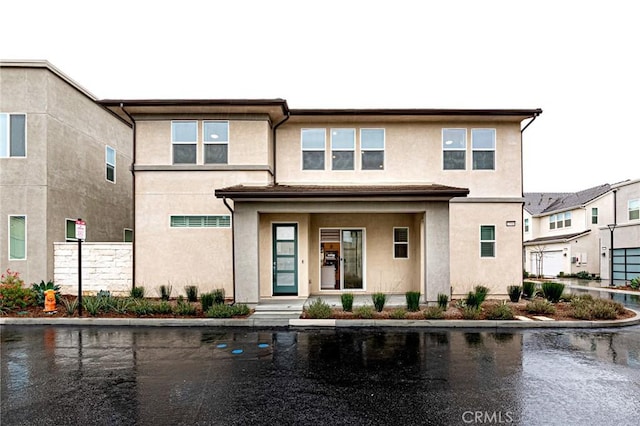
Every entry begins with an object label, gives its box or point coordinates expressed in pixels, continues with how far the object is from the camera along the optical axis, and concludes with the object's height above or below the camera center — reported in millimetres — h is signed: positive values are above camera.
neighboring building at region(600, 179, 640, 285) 21469 -599
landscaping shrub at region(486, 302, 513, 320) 9367 -2421
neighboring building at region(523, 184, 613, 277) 26281 -564
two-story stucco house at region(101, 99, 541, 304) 11125 +971
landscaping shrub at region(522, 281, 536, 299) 12586 -2369
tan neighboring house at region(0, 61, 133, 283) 12289 +2323
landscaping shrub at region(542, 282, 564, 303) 11528 -2234
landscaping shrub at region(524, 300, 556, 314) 10031 -2429
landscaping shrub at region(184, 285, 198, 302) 11500 -2260
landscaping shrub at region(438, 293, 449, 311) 10305 -2265
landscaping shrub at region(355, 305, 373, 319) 9367 -2397
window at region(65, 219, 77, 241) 13436 -134
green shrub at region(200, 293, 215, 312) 10086 -2236
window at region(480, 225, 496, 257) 12953 -568
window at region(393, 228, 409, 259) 13164 -650
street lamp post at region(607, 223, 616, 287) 20891 -2199
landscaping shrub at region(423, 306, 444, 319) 9380 -2425
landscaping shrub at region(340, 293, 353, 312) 9852 -2199
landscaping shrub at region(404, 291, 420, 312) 10000 -2204
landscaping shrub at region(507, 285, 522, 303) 11828 -2326
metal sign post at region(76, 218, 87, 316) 9633 -183
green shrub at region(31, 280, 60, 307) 10930 -2073
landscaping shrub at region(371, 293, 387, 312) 9953 -2186
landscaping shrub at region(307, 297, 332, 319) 9438 -2376
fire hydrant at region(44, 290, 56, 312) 10250 -2241
